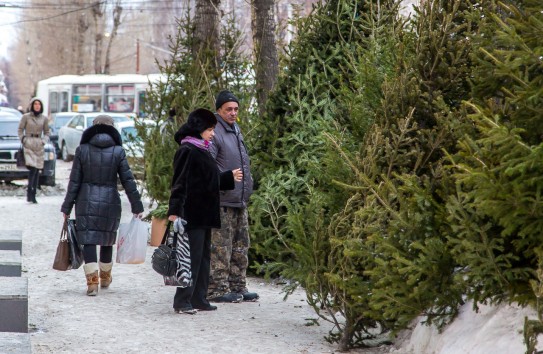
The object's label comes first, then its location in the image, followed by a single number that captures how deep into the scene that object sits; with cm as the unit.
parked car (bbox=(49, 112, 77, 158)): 4306
